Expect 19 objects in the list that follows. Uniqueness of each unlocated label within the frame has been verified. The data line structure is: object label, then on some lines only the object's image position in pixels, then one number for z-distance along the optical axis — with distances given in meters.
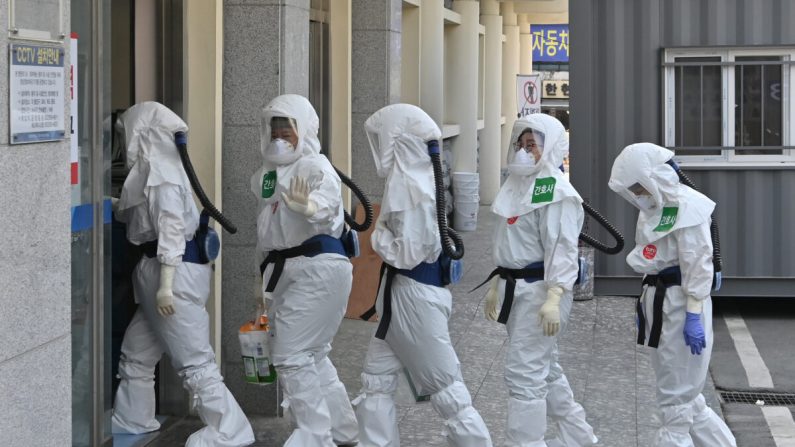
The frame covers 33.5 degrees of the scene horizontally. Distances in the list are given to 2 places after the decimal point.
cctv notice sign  4.90
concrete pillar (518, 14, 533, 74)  30.77
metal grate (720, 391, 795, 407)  9.28
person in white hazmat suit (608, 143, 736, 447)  6.68
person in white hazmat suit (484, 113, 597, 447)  6.75
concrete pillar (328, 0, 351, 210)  11.69
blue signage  34.91
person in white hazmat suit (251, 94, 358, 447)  6.85
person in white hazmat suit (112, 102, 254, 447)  7.02
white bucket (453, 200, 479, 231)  19.33
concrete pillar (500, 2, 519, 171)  28.02
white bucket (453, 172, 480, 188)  19.33
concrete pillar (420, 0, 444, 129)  16.91
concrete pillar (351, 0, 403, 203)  12.16
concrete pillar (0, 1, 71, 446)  4.89
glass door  6.33
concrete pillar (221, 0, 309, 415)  7.95
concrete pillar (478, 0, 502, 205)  24.23
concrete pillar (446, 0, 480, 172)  20.69
